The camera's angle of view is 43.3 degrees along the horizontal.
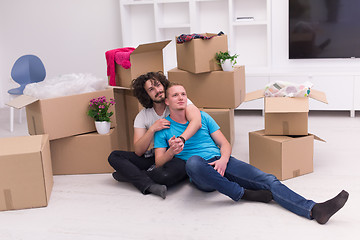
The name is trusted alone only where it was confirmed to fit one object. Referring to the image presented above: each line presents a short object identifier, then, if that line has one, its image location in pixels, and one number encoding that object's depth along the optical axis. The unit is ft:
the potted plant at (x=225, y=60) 10.76
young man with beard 8.61
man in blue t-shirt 7.26
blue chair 14.67
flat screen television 14.46
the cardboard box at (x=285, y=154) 8.86
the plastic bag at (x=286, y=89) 8.99
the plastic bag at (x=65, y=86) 9.64
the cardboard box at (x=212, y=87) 10.98
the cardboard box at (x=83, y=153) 9.92
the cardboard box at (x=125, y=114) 11.01
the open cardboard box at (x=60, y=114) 9.51
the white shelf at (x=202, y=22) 15.47
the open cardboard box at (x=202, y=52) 10.71
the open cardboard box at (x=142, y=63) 10.62
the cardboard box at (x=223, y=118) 10.94
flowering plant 9.89
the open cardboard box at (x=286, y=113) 8.80
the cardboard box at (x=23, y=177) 8.09
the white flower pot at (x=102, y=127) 9.85
